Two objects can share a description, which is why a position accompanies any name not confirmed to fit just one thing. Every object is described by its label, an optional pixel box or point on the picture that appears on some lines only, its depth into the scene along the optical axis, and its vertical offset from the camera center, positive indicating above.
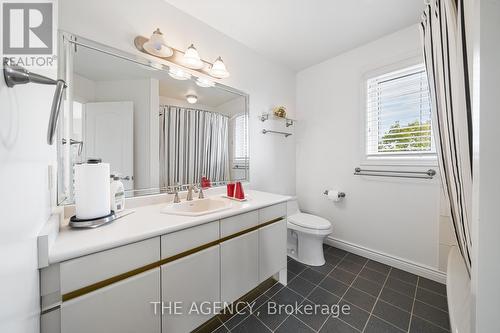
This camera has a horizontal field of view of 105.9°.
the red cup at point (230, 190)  1.68 -0.18
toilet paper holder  2.22 -0.32
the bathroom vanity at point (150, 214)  0.77 -0.28
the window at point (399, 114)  1.76 +0.53
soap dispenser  1.11 -0.14
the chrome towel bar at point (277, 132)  2.26 +0.46
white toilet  1.91 -0.75
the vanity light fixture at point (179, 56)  1.37 +0.92
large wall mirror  1.14 +0.37
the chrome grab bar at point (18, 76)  0.47 +0.25
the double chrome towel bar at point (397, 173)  1.69 -0.07
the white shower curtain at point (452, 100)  0.77 +0.32
